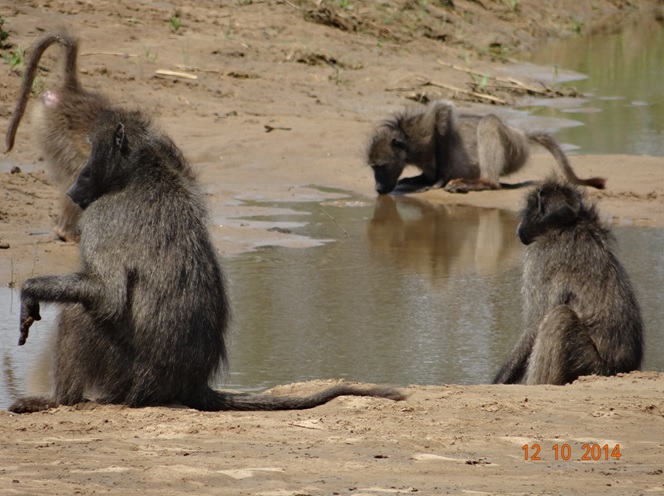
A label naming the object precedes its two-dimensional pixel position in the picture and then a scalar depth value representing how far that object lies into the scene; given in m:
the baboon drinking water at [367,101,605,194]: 27.50
